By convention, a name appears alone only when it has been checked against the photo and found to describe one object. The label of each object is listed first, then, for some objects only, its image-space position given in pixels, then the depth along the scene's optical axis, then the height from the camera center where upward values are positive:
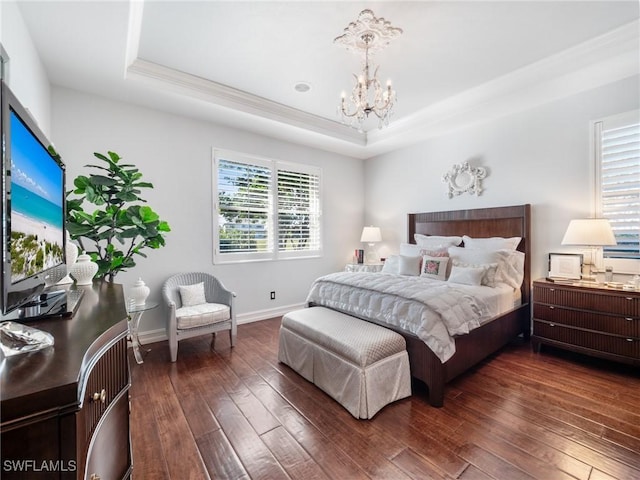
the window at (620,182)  2.77 +0.52
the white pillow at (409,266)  3.58 -0.40
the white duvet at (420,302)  2.19 -0.61
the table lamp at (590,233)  2.61 +0.01
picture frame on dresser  2.99 -0.33
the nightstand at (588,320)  2.49 -0.81
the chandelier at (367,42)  2.24 +1.65
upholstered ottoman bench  2.01 -0.97
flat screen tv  0.81 +0.09
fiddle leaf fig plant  2.48 +0.16
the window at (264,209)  3.94 +0.39
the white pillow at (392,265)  3.82 -0.42
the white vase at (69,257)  1.73 -0.14
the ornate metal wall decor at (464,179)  3.89 +0.79
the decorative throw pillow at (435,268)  3.37 -0.40
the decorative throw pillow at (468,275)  3.06 -0.45
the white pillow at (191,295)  3.29 -0.70
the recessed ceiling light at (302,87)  3.26 +1.72
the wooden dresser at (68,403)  0.57 -0.39
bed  2.18 -0.84
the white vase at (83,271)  1.82 -0.23
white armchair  2.91 -0.82
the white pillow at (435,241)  3.88 -0.09
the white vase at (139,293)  2.80 -0.57
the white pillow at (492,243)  3.42 -0.11
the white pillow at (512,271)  3.23 -0.42
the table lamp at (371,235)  4.97 -0.01
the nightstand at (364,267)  4.57 -0.53
